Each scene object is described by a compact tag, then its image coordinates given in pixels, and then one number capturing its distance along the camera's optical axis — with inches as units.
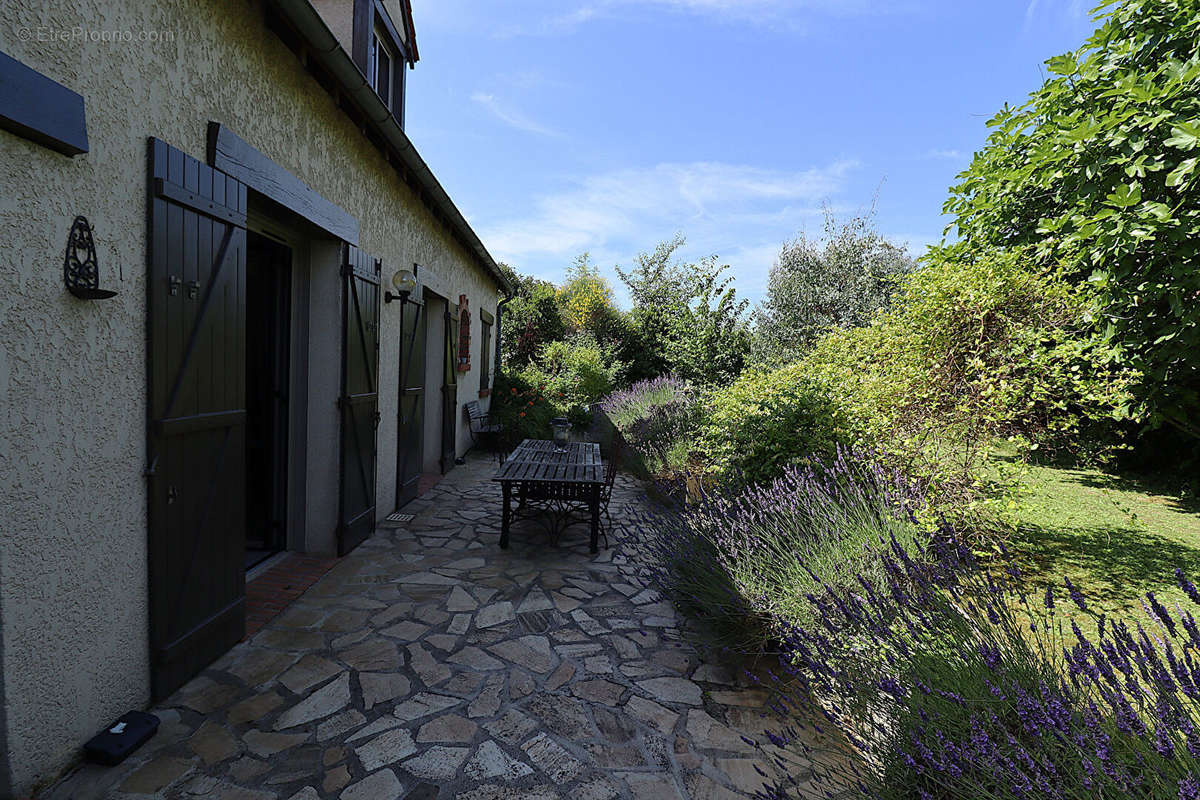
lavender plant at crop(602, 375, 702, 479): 286.2
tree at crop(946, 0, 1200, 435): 156.3
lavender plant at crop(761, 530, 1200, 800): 49.7
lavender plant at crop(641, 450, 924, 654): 110.9
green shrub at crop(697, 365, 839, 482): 178.2
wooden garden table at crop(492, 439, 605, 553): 197.9
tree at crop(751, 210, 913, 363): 652.7
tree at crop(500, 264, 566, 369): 772.0
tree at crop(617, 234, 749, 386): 530.0
